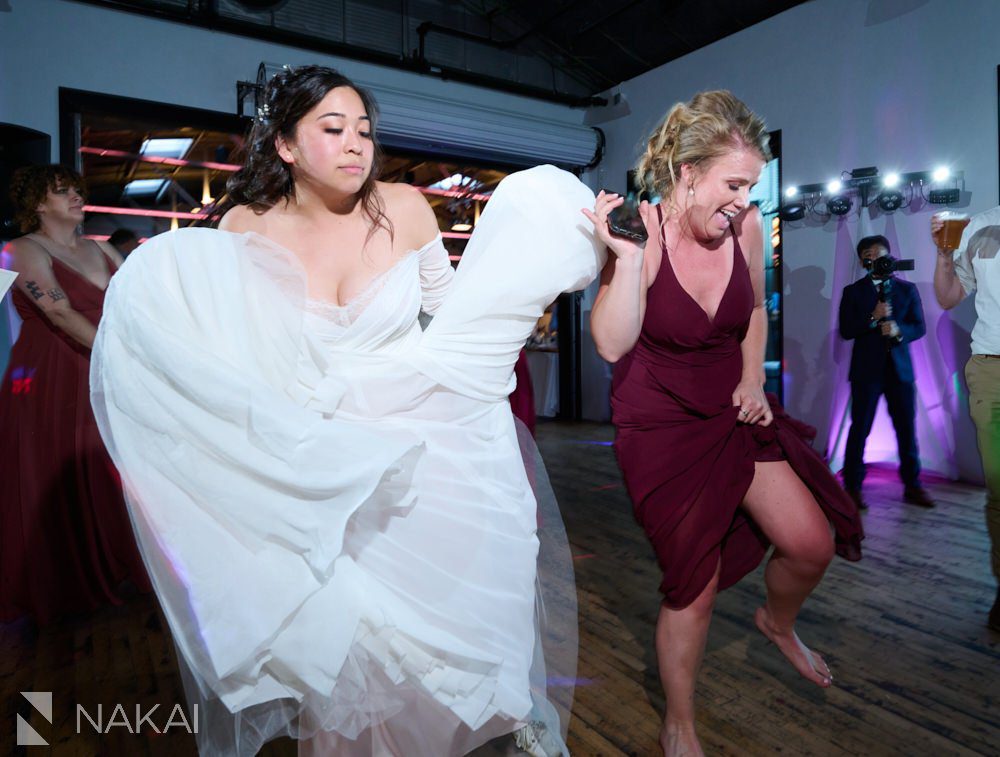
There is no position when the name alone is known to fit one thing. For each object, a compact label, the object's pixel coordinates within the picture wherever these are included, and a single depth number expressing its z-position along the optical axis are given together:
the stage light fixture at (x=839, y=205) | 5.78
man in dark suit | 4.56
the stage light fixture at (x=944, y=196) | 5.07
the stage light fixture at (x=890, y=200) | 5.41
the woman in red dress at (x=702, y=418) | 1.76
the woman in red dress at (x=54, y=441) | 2.84
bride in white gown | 1.23
